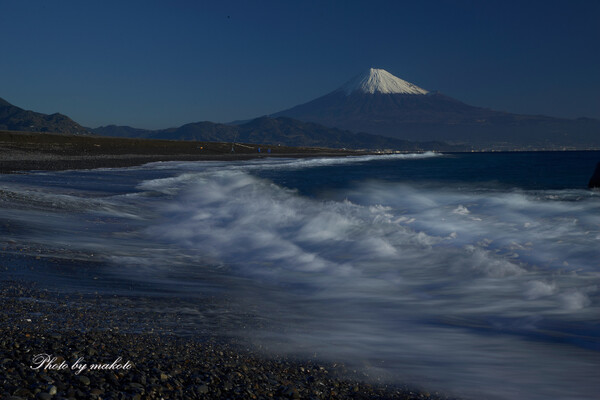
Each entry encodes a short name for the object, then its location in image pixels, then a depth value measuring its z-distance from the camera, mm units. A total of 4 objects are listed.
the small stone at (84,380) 3604
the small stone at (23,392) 3301
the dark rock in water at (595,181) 31016
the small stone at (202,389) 3799
